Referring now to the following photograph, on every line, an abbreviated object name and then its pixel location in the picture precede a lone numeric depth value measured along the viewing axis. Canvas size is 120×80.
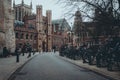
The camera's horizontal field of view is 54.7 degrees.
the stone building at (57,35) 49.34
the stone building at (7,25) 19.45
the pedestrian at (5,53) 17.71
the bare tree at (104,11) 7.94
